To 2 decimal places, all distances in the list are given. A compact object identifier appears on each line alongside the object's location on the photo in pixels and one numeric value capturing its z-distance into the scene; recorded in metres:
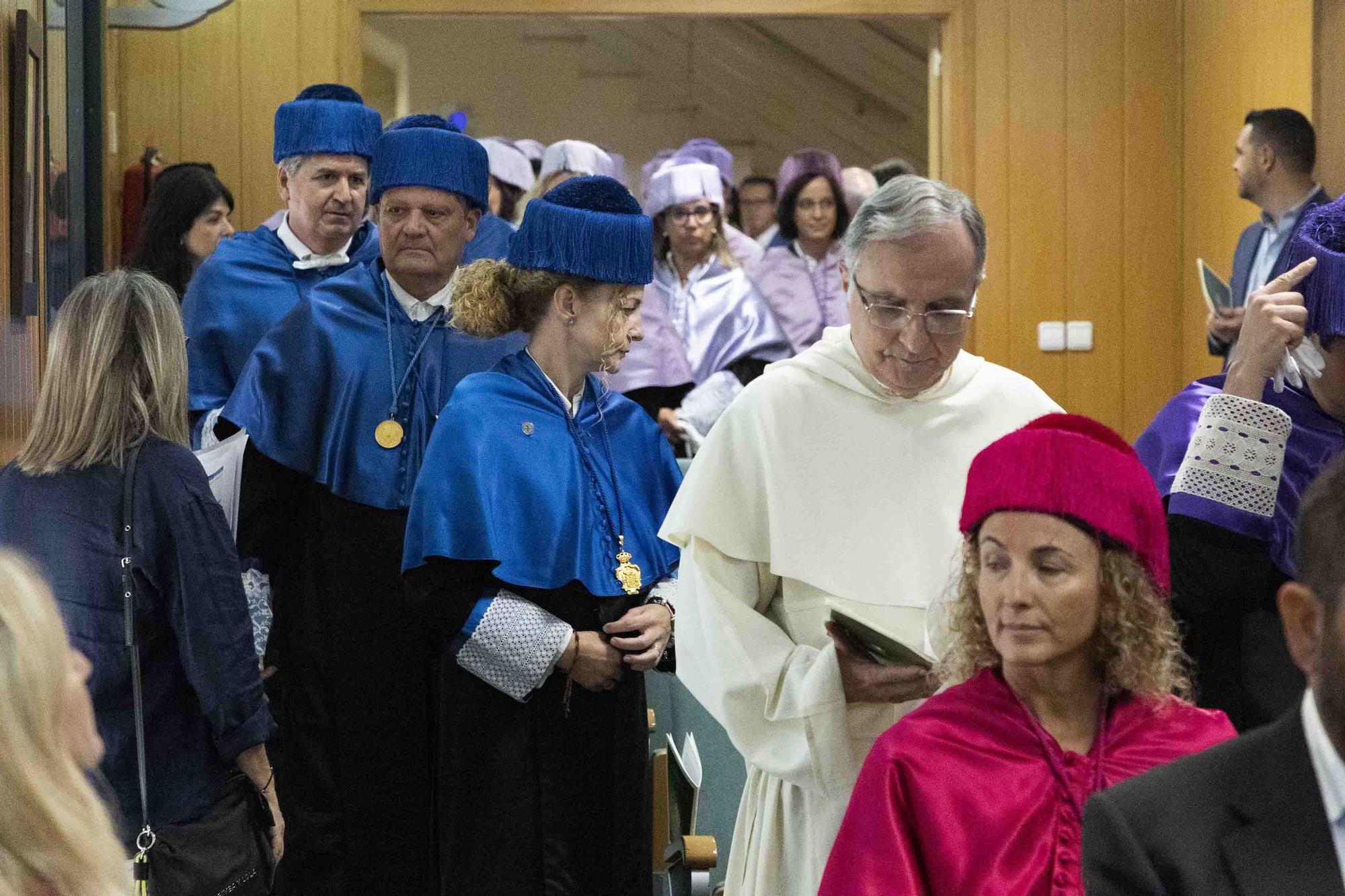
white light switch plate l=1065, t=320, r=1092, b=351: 7.65
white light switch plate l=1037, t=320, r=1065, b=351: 7.64
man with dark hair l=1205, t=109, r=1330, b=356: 6.27
